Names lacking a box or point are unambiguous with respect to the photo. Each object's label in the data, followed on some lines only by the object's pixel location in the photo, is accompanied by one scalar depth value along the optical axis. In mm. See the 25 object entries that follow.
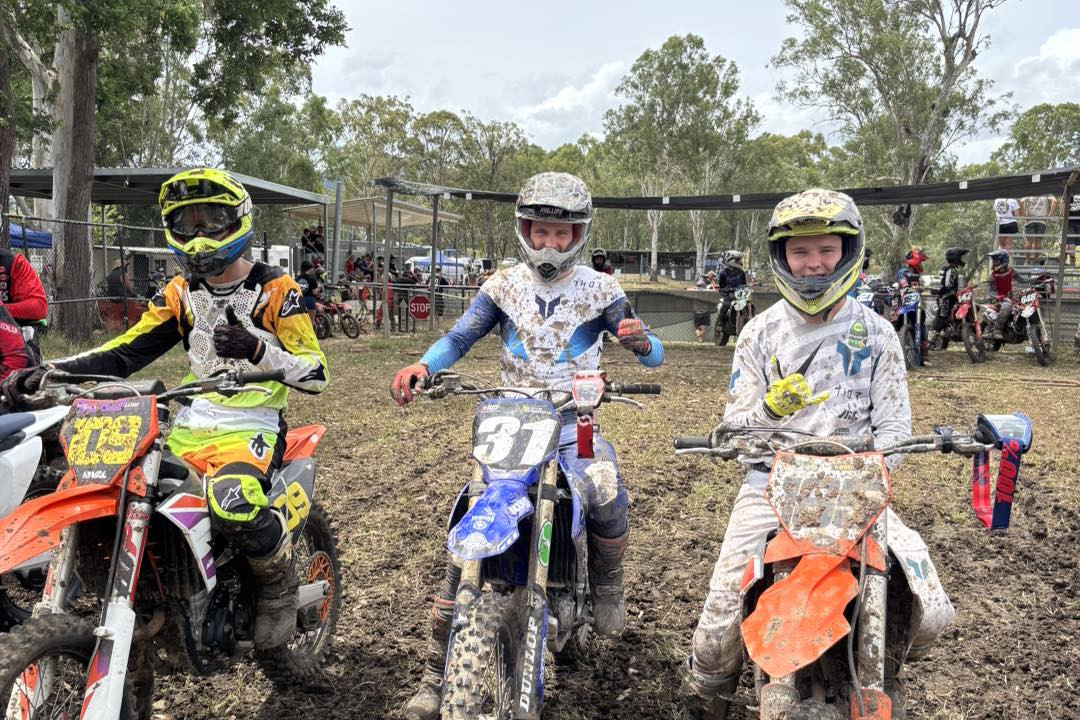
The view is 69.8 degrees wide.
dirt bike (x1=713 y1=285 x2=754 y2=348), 16109
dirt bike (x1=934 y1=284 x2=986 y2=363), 14273
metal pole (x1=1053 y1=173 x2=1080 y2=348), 13312
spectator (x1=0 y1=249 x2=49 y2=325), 5504
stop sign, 19531
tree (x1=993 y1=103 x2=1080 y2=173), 47438
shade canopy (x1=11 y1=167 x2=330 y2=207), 17094
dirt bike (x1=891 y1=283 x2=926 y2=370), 13008
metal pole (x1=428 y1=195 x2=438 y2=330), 17248
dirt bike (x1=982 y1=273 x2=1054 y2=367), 13680
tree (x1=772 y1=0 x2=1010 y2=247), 26078
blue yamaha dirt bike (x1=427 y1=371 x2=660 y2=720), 2340
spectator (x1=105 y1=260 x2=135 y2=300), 17075
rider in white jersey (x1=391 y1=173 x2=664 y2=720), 3258
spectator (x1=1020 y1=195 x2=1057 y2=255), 21750
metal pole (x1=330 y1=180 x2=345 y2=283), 19484
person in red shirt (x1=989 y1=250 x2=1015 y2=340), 14211
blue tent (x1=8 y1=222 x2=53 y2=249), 18558
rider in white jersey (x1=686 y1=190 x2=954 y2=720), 2641
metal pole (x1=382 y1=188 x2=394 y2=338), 17092
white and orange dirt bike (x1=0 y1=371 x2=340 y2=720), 2275
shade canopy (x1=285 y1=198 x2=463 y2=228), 22938
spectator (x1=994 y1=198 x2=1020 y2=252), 21802
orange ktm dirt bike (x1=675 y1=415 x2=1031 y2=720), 2002
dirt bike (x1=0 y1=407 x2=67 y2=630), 3267
